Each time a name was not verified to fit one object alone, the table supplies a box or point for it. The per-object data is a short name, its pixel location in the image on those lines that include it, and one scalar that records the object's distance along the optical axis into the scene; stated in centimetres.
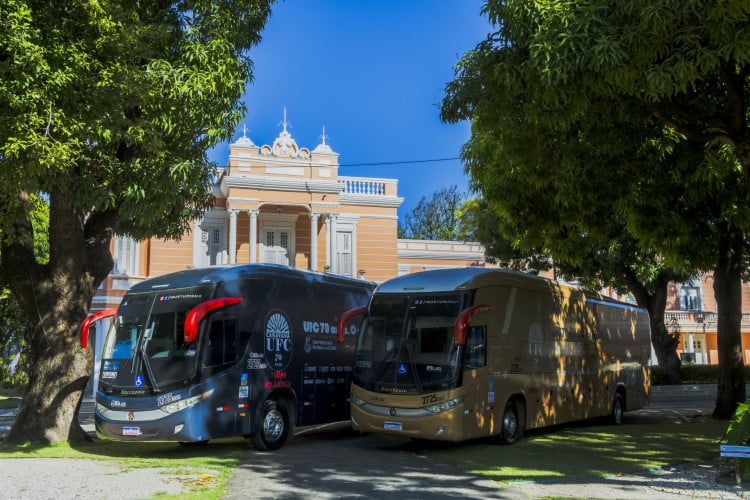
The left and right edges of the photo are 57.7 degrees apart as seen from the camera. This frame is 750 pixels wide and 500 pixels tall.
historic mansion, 3105
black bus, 1123
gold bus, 1183
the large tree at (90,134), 983
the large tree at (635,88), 820
